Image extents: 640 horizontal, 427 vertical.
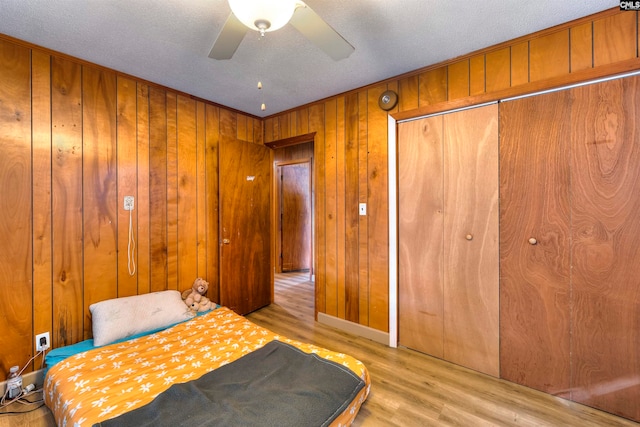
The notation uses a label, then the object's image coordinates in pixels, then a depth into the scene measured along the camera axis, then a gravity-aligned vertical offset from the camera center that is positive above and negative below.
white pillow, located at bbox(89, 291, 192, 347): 2.02 -0.80
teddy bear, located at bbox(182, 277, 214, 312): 2.62 -0.82
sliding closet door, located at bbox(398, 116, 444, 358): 2.29 -0.20
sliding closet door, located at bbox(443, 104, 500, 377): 2.05 -0.22
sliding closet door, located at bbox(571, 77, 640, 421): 1.61 -0.22
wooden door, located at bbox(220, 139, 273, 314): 3.03 -0.15
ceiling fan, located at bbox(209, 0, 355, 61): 1.06 +0.92
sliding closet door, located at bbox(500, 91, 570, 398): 1.80 -0.22
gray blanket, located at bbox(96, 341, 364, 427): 1.22 -0.91
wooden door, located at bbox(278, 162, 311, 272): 5.46 -0.06
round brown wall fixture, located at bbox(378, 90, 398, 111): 2.46 +1.02
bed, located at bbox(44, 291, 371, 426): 1.25 -0.92
